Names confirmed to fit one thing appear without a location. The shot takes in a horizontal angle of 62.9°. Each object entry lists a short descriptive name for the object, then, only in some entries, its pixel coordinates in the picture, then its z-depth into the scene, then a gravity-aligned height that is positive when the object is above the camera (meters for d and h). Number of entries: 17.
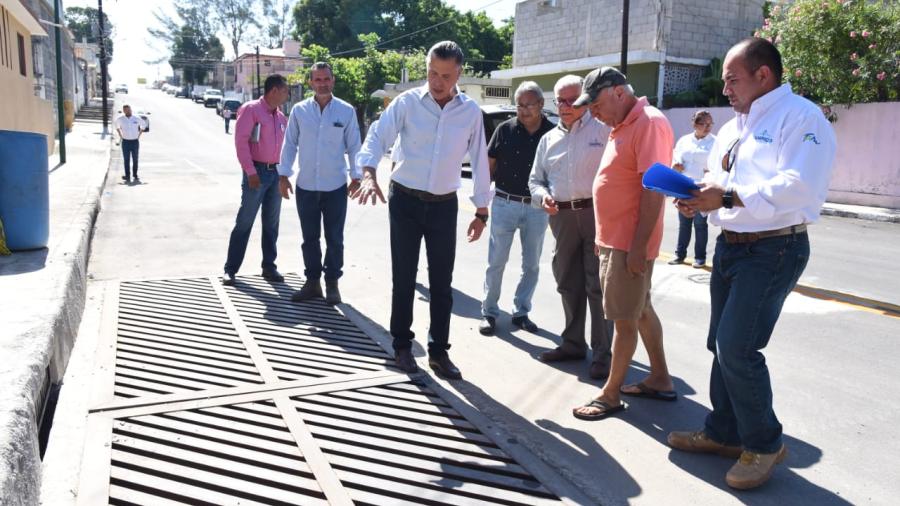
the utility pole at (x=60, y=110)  18.80 +0.14
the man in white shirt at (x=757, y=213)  2.85 -0.31
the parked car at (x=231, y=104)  52.17 +1.14
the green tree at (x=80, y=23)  100.06 +12.70
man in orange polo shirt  3.68 -0.36
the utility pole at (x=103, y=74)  32.06 +1.91
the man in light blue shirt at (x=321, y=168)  6.25 -0.38
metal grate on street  3.12 -1.52
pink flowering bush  14.87 +1.86
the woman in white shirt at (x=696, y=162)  8.00 -0.31
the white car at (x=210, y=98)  65.00 +1.89
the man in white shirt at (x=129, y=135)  16.89 -0.42
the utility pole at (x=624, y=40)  19.99 +2.49
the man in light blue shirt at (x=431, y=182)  4.48 -0.34
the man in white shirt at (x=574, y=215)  4.67 -0.53
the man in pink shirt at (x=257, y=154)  6.71 -0.30
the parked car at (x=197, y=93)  72.53 +2.57
